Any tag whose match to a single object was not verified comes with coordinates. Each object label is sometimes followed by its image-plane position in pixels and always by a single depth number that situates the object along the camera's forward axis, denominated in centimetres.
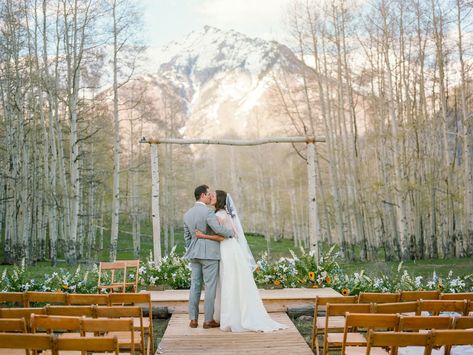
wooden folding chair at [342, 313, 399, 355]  478
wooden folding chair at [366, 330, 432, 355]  435
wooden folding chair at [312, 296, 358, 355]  608
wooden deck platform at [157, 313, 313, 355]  623
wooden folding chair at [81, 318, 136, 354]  475
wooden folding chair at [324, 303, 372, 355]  552
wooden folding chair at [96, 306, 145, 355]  554
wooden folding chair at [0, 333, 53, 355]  424
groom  747
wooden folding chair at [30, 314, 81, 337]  478
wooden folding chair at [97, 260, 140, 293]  988
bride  739
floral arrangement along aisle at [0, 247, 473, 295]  1005
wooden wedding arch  1122
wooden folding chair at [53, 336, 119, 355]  423
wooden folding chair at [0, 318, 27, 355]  473
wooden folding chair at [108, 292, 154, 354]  637
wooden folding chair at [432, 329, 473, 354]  442
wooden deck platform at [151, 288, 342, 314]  896
